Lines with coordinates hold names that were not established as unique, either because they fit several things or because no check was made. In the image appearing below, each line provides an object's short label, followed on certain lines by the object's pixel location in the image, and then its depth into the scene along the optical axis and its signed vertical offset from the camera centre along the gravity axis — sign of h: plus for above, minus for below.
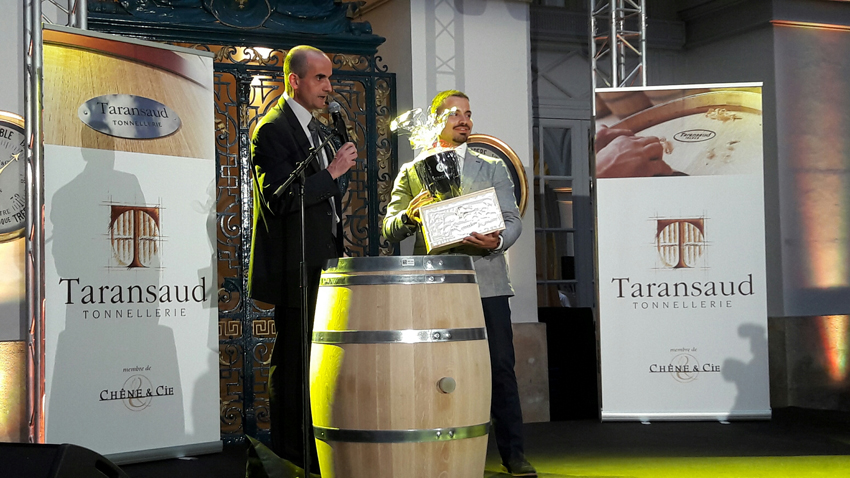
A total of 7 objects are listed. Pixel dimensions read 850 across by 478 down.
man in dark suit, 3.09 +0.13
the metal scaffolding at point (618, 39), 5.53 +1.28
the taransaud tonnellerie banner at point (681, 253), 5.17 -0.02
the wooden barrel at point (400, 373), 2.60 -0.33
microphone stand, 2.85 -0.21
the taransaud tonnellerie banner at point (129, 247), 3.97 +0.06
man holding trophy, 3.41 +0.06
